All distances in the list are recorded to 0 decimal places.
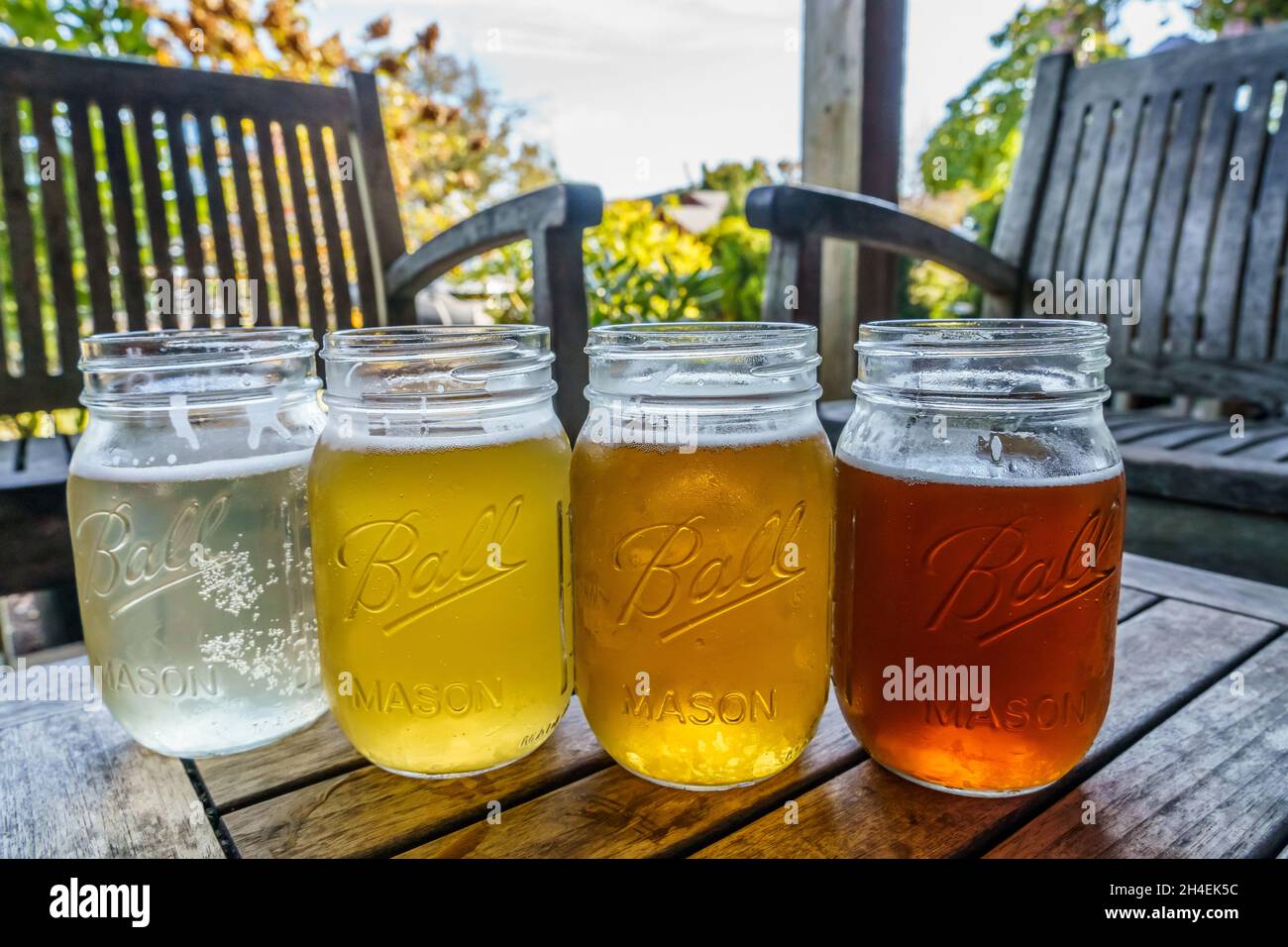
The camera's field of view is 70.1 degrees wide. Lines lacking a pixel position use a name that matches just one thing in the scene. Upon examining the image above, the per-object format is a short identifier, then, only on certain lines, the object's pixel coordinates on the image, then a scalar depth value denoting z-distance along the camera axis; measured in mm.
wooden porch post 1881
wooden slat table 248
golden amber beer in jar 251
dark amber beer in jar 246
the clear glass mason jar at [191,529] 272
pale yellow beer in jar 256
